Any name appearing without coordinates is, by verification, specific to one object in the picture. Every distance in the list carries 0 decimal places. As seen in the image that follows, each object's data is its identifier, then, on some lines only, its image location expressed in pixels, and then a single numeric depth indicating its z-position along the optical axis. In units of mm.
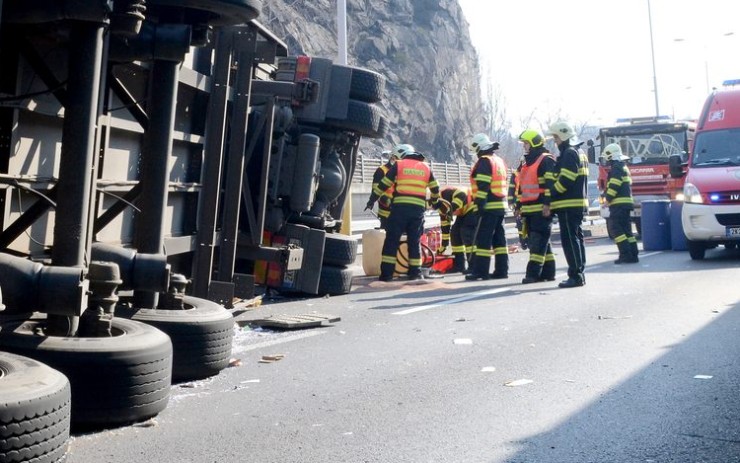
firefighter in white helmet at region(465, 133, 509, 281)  13641
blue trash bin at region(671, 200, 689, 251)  19656
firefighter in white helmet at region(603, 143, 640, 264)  16016
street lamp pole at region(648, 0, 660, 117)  48103
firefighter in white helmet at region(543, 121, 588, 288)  12461
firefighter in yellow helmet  12883
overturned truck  4684
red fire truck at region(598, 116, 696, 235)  23703
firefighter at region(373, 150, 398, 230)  13508
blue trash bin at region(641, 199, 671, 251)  19750
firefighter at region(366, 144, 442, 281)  13102
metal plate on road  8516
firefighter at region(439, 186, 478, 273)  14711
